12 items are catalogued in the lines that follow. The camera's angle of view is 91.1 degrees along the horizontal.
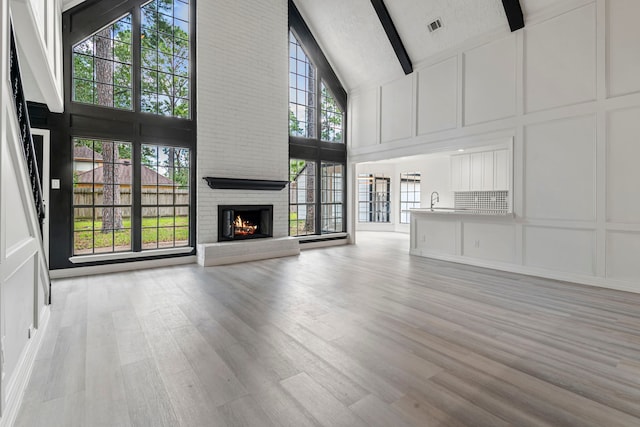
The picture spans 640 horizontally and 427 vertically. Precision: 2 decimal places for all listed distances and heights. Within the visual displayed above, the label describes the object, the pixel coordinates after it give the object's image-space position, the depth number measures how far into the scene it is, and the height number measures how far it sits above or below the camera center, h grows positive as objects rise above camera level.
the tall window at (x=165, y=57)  5.70 +2.91
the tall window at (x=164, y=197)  5.70 +0.31
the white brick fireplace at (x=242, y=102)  6.14 +2.34
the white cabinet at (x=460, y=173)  7.87 +1.03
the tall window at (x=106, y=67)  5.12 +2.47
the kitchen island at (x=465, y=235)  5.55 -0.44
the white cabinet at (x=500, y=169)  6.86 +0.96
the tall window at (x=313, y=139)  7.75 +1.92
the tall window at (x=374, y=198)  12.24 +0.59
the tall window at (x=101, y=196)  5.09 +0.29
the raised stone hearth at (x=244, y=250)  5.81 -0.74
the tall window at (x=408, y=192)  11.42 +0.78
